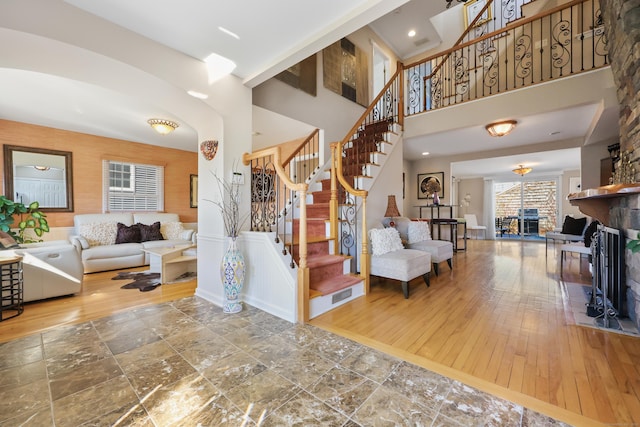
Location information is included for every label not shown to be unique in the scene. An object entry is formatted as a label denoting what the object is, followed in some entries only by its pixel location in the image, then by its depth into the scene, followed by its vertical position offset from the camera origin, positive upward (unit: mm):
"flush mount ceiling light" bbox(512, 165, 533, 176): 7696 +1200
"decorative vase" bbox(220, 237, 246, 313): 2711 -665
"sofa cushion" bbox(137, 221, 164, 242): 5344 -415
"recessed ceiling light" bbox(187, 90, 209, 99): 2674 +1222
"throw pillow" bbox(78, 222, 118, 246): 4840 -382
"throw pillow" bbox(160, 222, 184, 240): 5727 -401
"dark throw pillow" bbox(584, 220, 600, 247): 4160 -368
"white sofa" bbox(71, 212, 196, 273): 4551 -570
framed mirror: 4465 +635
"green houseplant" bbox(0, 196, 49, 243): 3785 -104
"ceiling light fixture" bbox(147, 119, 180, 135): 4293 +1450
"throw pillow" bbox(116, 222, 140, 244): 5091 -429
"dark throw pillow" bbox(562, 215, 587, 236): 5598 -333
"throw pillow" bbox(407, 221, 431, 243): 4359 -352
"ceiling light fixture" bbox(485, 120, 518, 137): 4235 +1374
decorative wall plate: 3035 +752
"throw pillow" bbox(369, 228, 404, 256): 3553 -415
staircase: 2881 -274
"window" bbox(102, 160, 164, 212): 5457 +568
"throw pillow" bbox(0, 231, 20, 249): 3256 -367
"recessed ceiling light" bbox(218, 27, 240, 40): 2286 +1592
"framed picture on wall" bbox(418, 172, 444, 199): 7141 +802
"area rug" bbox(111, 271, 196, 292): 3728 -1053
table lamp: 4318 +8
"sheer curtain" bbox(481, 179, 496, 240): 9359 +56
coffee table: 3912 -806
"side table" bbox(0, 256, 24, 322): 2680 -830
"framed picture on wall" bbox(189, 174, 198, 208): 6738 +516
